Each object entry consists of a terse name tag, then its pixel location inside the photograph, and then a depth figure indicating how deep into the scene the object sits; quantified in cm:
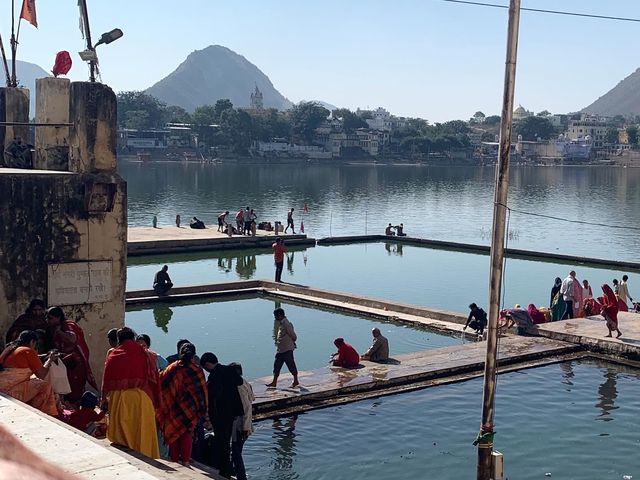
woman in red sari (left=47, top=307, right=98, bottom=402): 876
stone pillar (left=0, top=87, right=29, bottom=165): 1333
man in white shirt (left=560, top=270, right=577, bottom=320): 1869
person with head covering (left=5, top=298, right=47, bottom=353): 885
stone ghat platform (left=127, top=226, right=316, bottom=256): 3125
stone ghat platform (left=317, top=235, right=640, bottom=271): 3281
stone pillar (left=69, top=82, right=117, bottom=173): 1072
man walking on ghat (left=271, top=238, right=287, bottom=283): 2373
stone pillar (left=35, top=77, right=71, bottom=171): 1152
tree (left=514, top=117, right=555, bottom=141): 19738
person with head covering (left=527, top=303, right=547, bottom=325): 1789
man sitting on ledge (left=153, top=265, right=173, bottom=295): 2200
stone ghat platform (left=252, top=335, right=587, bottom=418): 1220
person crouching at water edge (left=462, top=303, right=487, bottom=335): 1773
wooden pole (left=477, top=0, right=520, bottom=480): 769
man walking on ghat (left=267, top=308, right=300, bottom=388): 1191
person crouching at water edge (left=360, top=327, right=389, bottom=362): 1427
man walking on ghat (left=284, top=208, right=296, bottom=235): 3578
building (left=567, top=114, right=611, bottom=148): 19700
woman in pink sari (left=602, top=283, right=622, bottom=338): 1596
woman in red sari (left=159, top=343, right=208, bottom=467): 773
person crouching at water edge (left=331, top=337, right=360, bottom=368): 1386
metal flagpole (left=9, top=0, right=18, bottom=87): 1422
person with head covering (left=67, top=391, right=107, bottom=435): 809
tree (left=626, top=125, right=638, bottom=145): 19738
